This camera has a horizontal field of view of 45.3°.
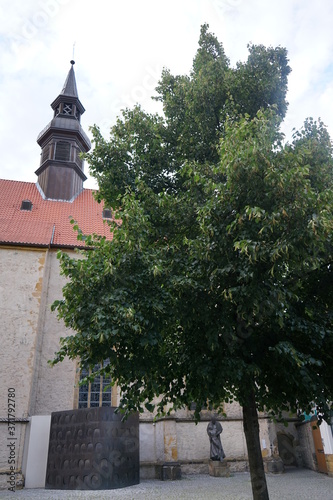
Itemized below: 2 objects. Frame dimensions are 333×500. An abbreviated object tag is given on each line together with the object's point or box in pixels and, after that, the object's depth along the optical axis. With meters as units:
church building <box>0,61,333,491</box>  12.56
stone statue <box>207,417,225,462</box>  13.55
